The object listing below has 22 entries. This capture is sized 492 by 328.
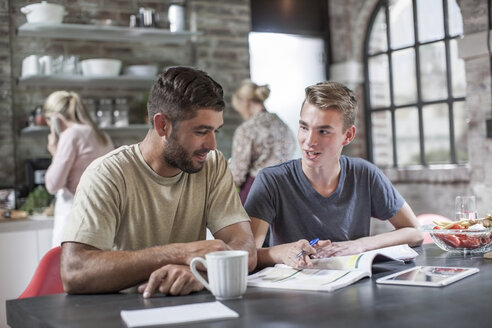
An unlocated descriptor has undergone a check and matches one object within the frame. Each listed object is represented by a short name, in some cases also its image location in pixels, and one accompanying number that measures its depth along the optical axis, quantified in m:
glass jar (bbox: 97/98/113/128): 5.12
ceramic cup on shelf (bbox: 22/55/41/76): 4.83
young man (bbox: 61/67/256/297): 1.64
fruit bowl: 1.95
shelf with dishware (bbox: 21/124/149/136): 4.86
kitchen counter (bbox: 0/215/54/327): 3.88
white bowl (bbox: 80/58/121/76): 5.05
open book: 1.53
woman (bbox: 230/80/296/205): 4.25
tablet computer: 1.50
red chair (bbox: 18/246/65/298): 2.00
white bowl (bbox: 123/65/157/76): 5.24
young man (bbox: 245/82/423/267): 2.28
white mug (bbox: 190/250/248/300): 1.43
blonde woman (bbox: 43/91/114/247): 3.77
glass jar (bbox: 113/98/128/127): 5.17
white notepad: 1.23
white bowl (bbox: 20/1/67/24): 4.82
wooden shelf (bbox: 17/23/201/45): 4.91
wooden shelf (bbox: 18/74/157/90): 4.91
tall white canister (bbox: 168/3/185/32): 5.52
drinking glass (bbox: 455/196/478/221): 2.15
